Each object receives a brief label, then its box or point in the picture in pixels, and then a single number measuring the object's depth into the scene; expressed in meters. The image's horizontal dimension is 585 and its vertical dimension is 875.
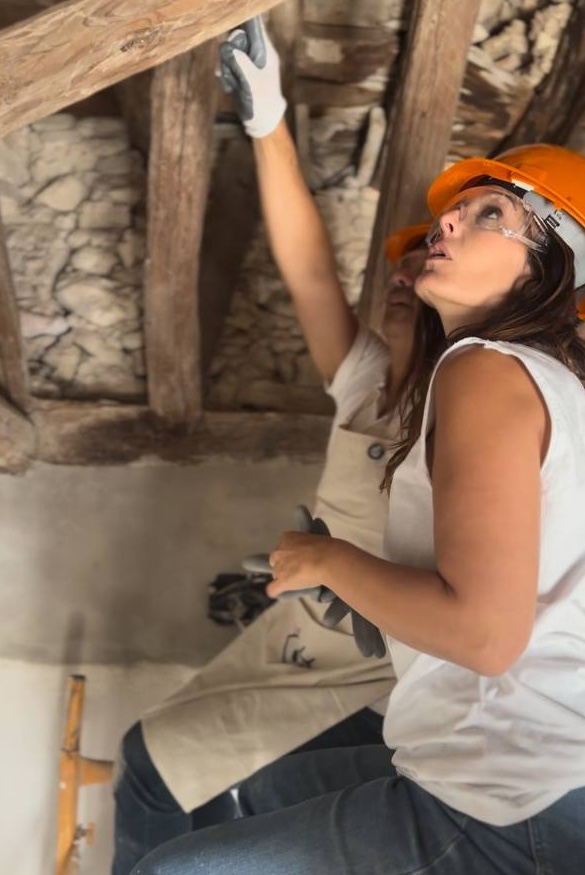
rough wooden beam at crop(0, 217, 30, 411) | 1.66
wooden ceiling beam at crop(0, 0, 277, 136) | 1.05
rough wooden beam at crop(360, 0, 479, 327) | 1.41
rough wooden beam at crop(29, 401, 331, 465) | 1.94
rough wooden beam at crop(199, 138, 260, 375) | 1.87
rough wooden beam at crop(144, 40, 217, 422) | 1.42
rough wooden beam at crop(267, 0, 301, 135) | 1.56
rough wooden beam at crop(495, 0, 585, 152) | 1.60
